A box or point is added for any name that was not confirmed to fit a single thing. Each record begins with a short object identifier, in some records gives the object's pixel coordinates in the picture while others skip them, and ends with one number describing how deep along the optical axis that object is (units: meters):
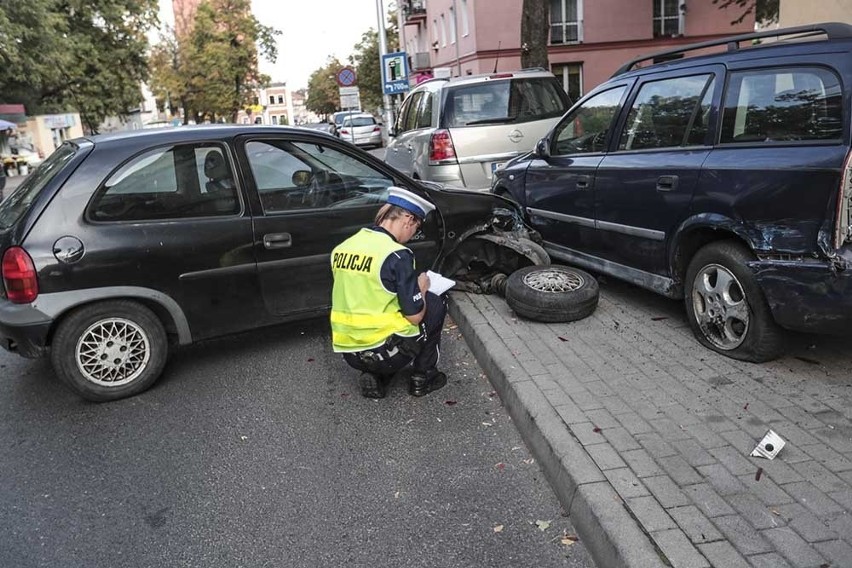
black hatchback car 4.39
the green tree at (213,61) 47.53
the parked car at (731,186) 3.72
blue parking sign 22.72
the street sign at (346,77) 23.06
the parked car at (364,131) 36.56
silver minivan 9.12
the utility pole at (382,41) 28.01
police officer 4.09
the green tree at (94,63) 36.56
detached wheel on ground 5.28
